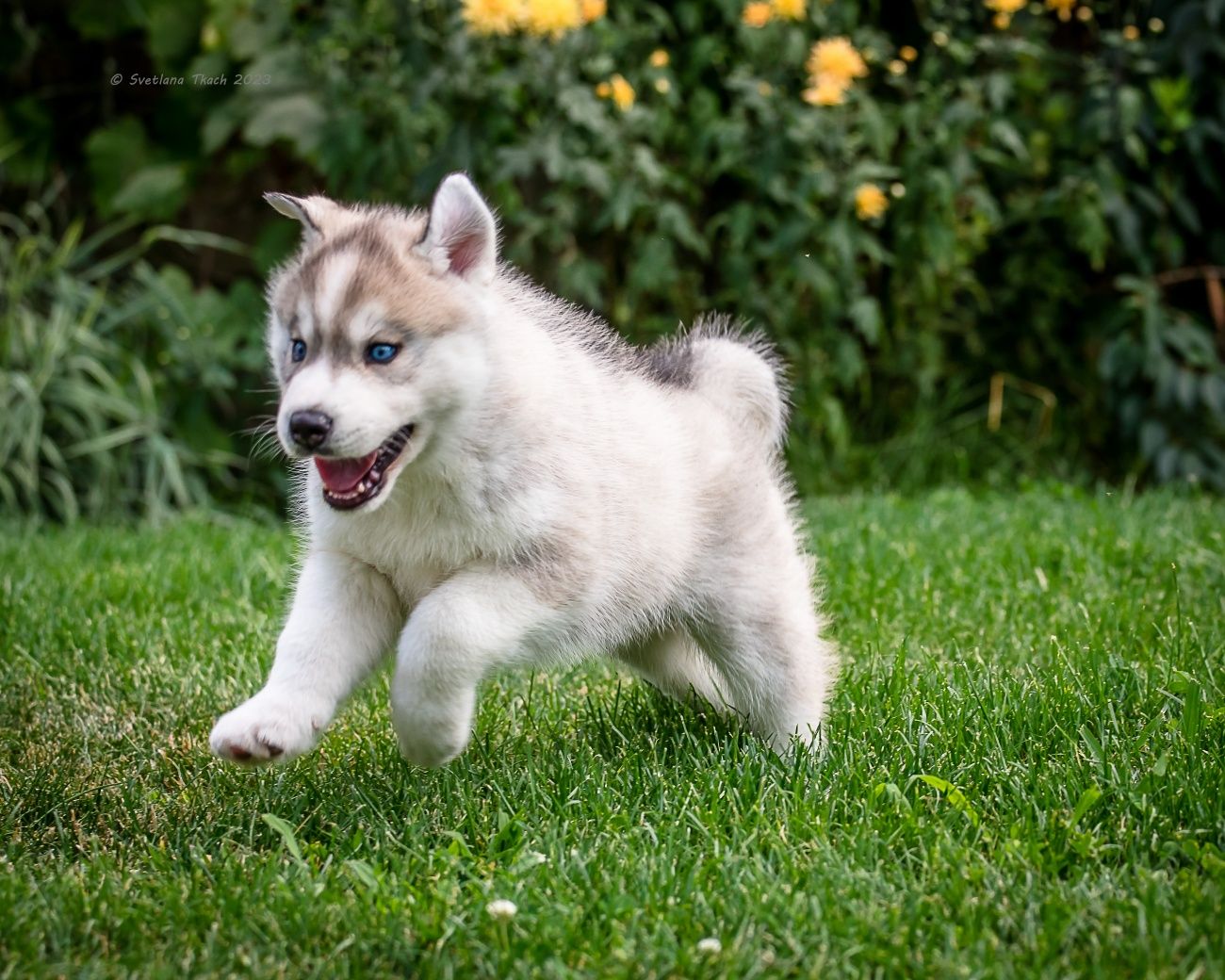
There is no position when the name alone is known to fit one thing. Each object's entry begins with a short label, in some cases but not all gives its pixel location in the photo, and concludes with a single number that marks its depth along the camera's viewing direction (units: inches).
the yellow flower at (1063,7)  255.4
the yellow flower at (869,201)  233.9
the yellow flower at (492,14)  215.8
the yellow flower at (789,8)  233.0
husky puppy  103.3
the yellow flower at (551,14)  215.9
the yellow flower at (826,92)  231.1
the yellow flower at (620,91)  227.6
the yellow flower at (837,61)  229.9
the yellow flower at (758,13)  233.0
